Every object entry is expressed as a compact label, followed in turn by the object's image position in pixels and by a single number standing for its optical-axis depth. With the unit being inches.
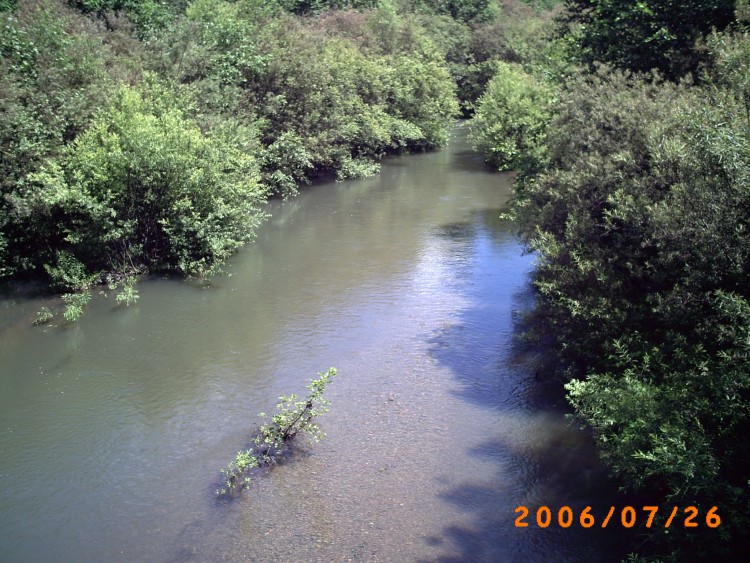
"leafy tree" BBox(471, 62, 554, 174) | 953.5
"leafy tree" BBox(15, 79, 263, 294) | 605.6
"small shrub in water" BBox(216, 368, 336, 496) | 352.5
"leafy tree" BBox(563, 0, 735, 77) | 532.1
